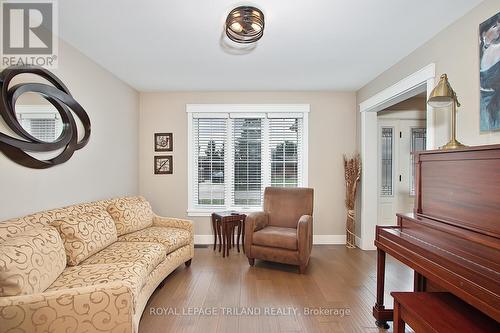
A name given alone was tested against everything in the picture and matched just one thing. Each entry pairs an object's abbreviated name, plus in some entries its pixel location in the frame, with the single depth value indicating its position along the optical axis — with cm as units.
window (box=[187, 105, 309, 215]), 418
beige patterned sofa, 134
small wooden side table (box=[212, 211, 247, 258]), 354
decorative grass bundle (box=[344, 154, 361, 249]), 386
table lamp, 180
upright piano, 122
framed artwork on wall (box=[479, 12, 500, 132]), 170
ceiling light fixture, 186
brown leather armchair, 292
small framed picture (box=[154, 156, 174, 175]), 412
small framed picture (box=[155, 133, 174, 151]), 411
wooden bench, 134
